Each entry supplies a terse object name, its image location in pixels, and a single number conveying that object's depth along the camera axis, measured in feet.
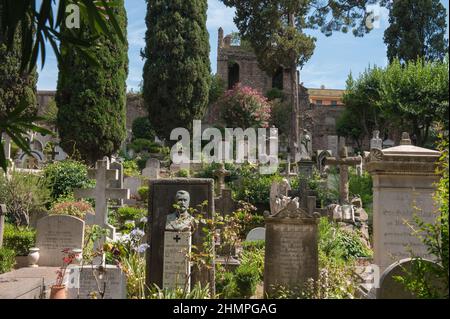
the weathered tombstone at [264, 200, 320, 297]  22.77
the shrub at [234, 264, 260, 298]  25.17
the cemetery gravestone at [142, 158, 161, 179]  71.69
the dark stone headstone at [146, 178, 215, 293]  22.25
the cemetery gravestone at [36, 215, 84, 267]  32.07
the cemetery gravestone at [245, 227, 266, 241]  37.22
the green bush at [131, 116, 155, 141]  112.16
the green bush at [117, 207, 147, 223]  49.16
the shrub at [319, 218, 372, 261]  31.41
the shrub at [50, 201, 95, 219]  40.01
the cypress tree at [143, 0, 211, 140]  89.30
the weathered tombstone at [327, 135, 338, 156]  127.54
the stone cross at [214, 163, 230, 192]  58.25
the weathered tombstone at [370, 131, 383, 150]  85.66
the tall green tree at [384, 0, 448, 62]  101.91
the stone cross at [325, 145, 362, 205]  51.80
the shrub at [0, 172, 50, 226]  42.60
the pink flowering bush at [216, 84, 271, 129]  108.68
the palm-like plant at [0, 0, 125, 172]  13.19
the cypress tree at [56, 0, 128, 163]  72.43
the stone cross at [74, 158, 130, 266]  33.50
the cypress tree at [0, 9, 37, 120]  77.60
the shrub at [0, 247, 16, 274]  29.81
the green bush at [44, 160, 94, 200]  55.05
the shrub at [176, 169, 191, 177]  72.96
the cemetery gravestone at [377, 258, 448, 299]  16.80
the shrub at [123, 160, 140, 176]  74.13
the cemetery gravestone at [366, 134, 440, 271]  23.02
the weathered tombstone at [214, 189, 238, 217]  50.80
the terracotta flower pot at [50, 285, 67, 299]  19.31
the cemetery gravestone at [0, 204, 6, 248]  33.83
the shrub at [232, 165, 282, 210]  59.55
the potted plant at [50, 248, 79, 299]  19.35
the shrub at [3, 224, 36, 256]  34.12
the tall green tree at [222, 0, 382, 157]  88.38
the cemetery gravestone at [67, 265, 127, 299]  19.84
